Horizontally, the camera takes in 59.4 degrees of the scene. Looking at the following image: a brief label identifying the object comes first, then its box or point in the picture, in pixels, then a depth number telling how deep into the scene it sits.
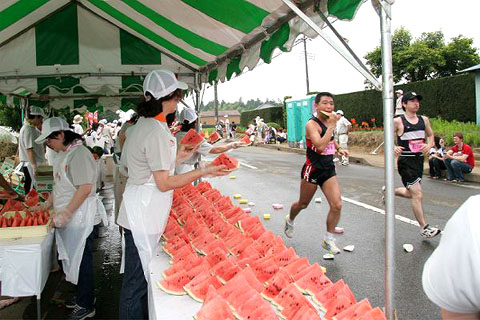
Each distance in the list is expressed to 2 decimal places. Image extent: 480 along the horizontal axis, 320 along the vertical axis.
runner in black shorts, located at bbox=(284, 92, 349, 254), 5.07
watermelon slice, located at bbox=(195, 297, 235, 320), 1.95
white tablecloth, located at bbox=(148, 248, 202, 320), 2.13
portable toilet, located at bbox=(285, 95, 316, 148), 22.44
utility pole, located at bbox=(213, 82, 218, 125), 33.06
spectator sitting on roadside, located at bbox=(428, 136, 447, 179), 12.10
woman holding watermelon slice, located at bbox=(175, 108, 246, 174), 4.92
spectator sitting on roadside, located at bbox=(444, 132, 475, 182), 11.35
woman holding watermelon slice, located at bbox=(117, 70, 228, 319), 2.80
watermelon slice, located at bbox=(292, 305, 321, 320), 1.90
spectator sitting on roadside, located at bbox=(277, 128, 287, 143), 31.25
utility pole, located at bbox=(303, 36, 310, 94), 39.09
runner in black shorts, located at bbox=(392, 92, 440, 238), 5.98
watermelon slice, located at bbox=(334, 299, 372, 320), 1.94
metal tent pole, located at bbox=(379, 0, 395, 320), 2.58
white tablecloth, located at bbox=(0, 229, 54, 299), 3.39
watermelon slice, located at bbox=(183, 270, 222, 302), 2.28
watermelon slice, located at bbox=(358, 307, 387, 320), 1.89
